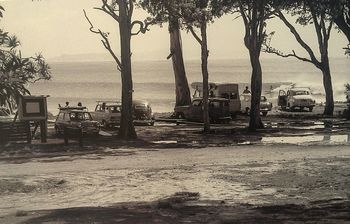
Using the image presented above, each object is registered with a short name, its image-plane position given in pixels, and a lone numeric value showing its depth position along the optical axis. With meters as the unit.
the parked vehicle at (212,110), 35.97
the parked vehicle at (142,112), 35.06
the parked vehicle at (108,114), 32.06
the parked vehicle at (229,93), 41.00
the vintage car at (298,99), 48.31
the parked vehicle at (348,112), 36.61
